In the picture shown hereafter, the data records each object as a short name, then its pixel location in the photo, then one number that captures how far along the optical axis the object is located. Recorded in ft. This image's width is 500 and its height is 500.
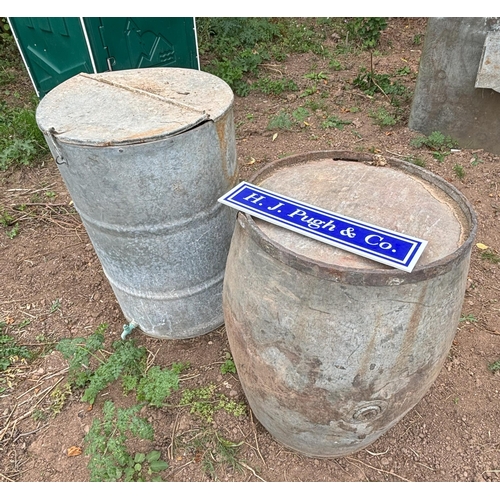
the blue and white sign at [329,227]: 3.84
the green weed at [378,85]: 14.28
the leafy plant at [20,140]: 12.12
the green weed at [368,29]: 16.26
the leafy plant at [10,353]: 7.70
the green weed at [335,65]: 16.17
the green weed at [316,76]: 15.62
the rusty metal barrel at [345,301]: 3.99
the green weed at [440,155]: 11.86
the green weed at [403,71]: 15.49
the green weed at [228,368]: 7.31
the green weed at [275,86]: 14.96
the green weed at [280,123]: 13.17
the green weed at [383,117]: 13.03
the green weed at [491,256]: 9.11
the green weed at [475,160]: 11.69
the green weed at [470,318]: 8.02
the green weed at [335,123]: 13.17
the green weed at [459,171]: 11.22
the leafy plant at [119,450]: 6.07
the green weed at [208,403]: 6.79
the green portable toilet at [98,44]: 11.22
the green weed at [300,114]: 13.58
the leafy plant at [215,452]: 6.26
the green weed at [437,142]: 12.25
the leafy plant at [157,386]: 6.75
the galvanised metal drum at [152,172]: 5.38
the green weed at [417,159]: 11.62
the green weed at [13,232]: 10.21
